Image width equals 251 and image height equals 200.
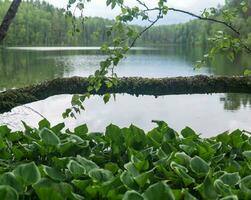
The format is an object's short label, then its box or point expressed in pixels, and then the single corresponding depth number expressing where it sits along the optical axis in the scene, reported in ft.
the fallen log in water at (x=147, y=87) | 11.68
